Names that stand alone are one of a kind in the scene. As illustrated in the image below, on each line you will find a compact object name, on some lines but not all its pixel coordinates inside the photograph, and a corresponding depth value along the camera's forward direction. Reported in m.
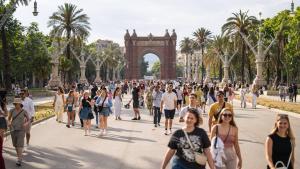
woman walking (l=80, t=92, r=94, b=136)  12.84
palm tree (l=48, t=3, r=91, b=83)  43.37
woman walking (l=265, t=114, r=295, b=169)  4.93
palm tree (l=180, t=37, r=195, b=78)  101.39
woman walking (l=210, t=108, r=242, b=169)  5.48
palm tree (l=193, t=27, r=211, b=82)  71.75
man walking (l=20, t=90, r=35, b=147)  10.81
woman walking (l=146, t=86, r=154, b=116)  19.06
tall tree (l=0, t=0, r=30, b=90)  32.16
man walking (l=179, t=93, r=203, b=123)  9.77
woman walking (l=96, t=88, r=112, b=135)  12.70
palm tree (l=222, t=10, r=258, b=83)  47.66
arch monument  98.45
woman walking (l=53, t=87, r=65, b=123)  16.30
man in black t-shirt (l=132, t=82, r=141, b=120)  17.64
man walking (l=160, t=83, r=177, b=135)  12.45
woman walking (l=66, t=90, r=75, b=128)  14.89
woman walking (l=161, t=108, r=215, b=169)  4.67
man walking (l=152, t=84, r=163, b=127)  14.19
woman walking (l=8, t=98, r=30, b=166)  8.27
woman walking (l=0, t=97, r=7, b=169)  6.22
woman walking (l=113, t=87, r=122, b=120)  16.75
